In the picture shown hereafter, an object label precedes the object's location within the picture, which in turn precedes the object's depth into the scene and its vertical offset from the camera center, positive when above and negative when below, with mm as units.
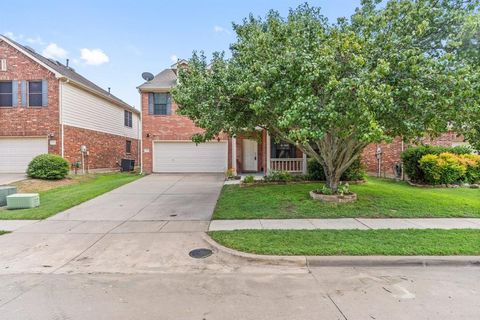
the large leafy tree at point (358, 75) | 5758 +1974
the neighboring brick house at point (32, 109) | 15219 +2919
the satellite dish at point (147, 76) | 18922 +5870
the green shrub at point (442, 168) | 11211 -308
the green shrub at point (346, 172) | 11781 -495
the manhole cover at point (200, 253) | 4887 -1685
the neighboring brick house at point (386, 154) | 14883 +362
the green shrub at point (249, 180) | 11758 -825
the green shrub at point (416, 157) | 11961 +157
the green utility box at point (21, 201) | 8336 -1228
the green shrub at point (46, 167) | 13288 -300
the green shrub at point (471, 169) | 11727 -368
